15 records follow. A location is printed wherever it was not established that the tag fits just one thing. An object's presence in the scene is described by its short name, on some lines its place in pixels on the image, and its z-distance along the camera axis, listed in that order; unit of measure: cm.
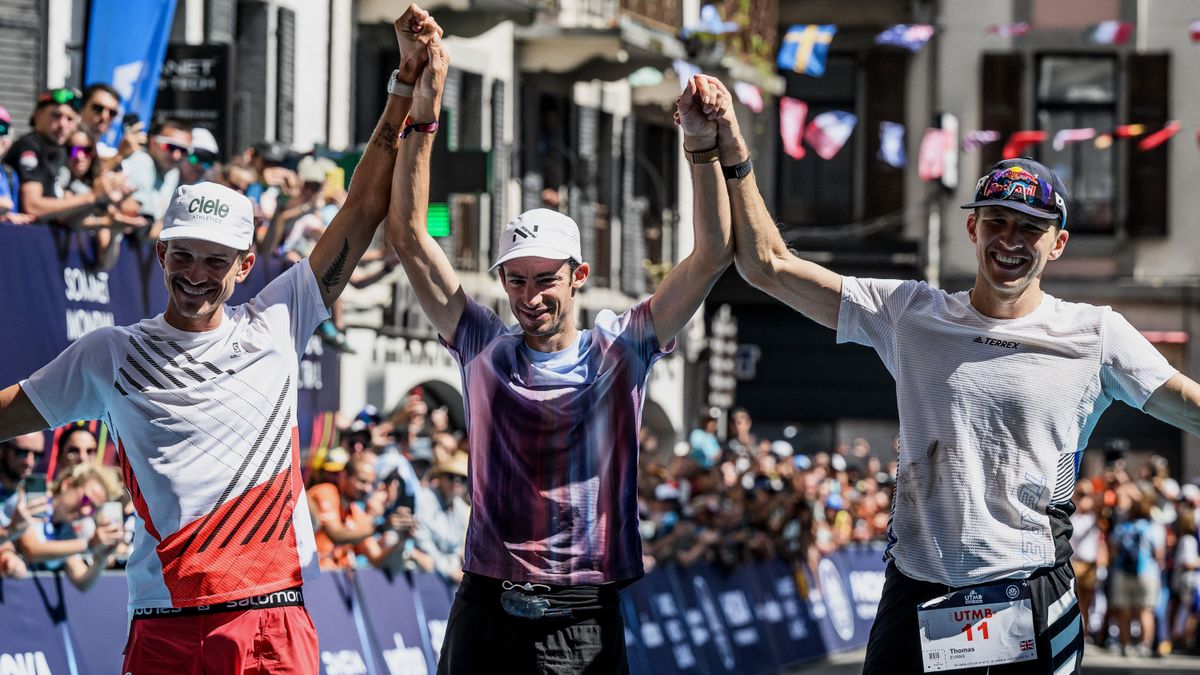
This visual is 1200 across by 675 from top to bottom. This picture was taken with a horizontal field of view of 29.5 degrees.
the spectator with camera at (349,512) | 1332
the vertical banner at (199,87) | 1636
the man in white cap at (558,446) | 659
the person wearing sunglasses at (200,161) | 1315
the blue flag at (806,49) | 2938
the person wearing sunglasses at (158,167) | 1260
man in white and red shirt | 639
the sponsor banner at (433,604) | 1395
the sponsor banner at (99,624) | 1043
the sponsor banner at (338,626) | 1242
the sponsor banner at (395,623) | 1320
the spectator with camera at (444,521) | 1438
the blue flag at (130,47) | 1501
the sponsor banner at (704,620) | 1842
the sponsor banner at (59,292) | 1102
